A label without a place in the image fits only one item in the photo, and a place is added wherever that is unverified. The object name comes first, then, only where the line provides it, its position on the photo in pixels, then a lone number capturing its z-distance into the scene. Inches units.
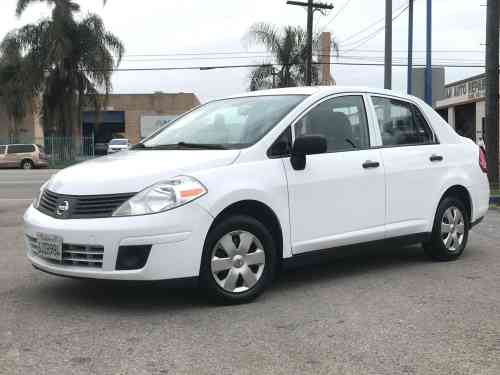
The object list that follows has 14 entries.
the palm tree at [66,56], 1406.3
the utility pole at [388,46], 933.8
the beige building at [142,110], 2396.7
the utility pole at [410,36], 984.0
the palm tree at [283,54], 1407.5
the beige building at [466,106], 1592.6
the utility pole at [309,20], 1301.7
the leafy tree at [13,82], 1428.4
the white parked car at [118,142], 1728.6
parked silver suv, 1423.5
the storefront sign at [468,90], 1577.3
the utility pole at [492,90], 598.2
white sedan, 187.5
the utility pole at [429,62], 824.9
